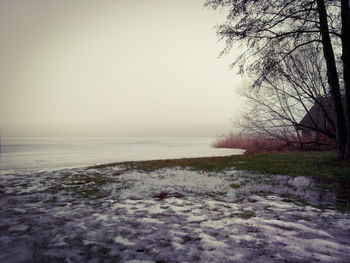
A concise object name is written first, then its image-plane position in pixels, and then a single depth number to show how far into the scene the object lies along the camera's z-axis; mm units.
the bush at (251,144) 20766
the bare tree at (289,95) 13789
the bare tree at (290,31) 9711
